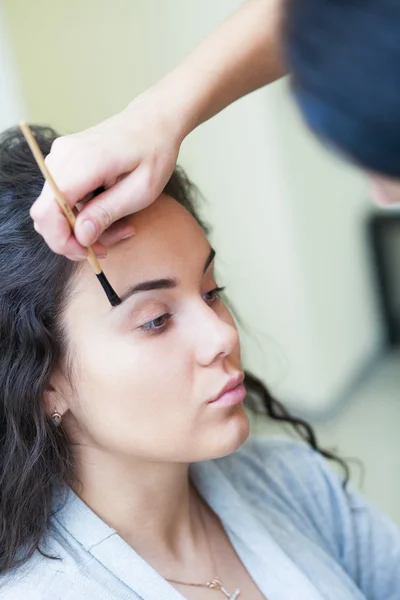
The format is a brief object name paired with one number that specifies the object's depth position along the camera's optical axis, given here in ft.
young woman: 3.31
